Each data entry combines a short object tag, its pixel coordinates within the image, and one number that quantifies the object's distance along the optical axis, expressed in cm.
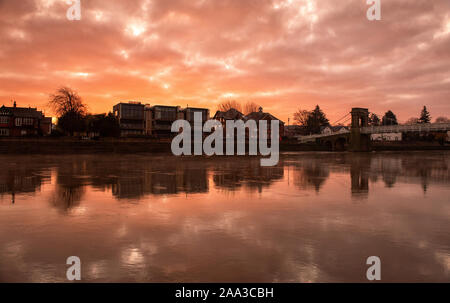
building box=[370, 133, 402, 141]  16150
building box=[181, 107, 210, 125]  10512
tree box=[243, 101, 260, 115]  12838
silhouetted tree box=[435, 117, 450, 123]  18905
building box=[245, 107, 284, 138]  10744
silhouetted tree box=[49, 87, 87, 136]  7242
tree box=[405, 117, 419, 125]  18225
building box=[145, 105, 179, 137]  10069
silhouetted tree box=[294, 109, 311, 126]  14450
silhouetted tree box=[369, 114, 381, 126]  17475
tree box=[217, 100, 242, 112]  12381
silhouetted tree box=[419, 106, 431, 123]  15400
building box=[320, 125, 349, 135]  15500
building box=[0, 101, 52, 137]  8962
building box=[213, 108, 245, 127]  10312
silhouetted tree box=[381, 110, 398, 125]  16038
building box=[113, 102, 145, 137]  9668
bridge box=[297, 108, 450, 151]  9244
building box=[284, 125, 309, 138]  14182
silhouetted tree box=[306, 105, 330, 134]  13450
